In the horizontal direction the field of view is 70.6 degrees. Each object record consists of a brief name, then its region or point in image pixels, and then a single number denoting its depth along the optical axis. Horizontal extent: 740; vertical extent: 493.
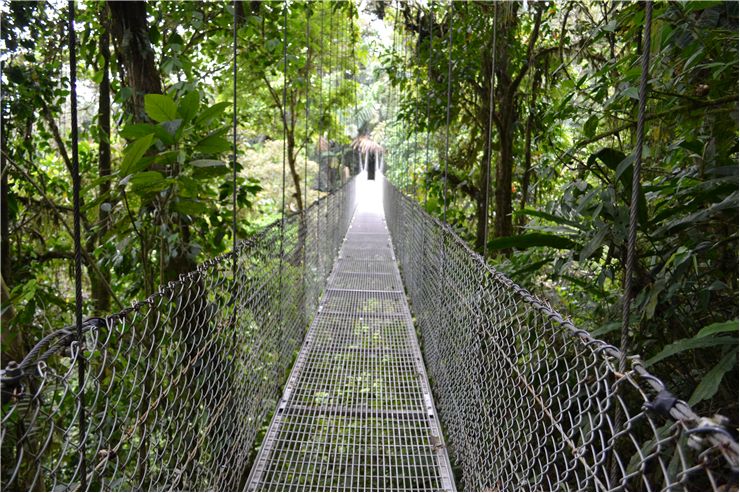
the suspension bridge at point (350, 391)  0.71
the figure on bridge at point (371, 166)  27.86
